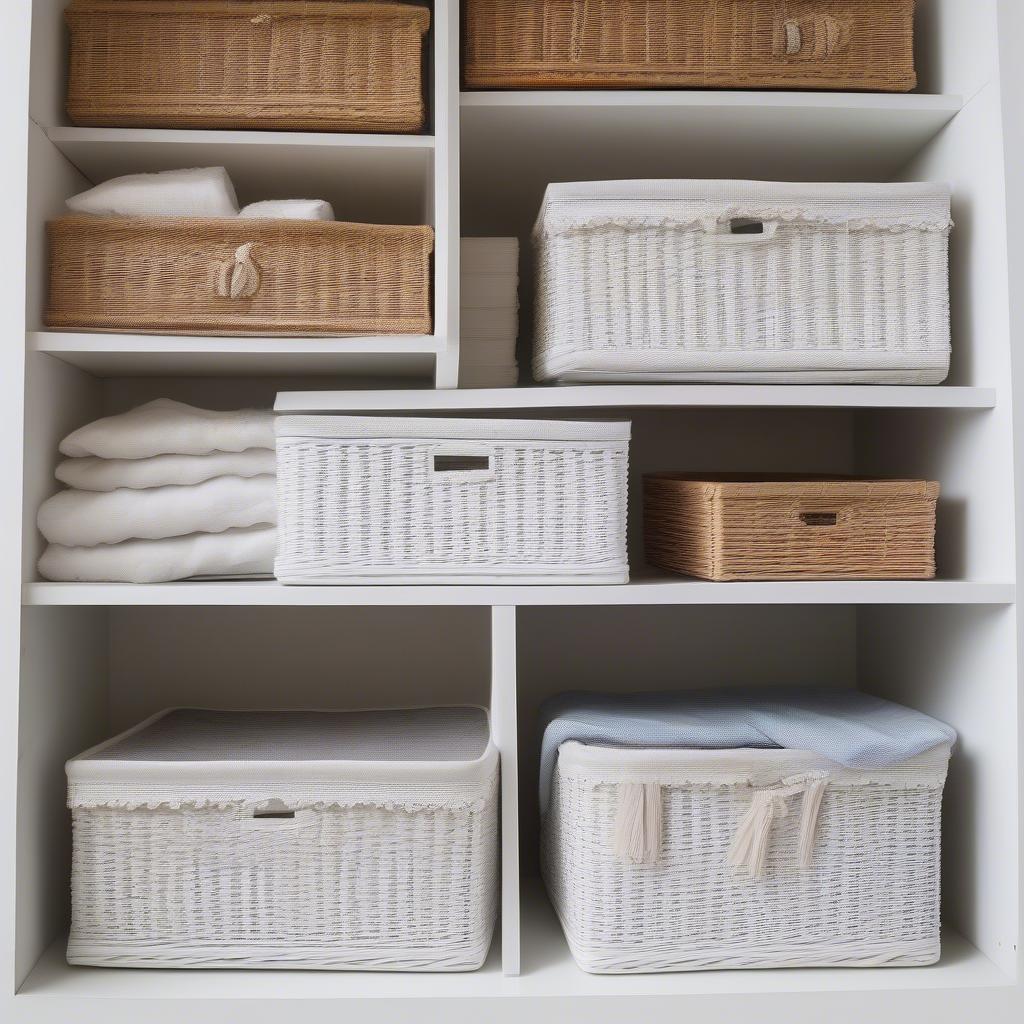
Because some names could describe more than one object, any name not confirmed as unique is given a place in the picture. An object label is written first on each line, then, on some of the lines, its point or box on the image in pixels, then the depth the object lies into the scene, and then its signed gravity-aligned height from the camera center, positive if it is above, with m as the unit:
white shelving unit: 1.12 +0.14
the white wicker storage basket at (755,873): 1.15 -0.36
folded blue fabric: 1.15 -0.21
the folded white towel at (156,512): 1.19 +0.04
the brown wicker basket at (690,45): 1.22 +0.59
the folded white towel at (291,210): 1.20 +0.39
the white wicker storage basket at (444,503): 1.18 +0.05
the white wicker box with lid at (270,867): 1.15 -0.35
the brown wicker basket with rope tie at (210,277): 1.17 +0.30
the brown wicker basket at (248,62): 1.20 +0.56
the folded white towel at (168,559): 1.20 -0.01
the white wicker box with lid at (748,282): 1.19 +0.30
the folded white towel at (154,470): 1.22 +0.09
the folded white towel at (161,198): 1.21 +0.41
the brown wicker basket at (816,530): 1.19 +0.02
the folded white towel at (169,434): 1.23 +0.14
